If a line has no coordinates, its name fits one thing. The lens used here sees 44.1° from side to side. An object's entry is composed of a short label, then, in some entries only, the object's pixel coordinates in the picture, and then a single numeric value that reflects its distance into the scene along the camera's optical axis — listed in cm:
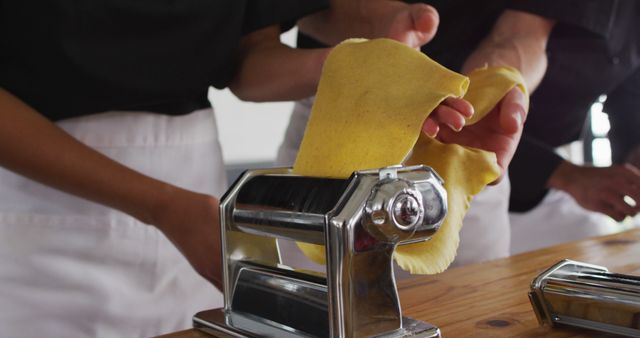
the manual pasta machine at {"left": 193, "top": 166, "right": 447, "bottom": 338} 47
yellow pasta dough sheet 49
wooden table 58
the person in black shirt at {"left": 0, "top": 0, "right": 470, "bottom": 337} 75
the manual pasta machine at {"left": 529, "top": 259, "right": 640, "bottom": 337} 54
